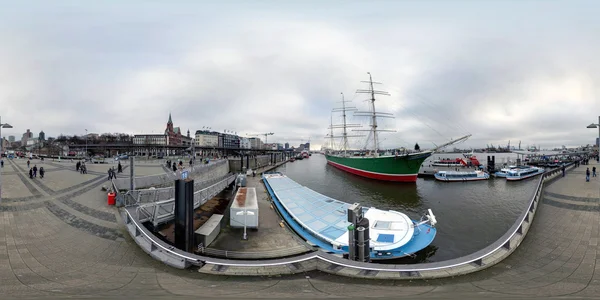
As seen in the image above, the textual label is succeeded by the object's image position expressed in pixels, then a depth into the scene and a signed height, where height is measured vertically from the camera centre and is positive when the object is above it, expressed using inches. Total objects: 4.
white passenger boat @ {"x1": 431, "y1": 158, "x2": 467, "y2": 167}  2474.4 -147.7
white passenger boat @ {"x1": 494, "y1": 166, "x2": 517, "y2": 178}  1663.3 -169.1
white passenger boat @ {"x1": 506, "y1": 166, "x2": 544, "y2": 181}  1537.4 -167.2
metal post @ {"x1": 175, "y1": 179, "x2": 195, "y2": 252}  366.0 -101.1
